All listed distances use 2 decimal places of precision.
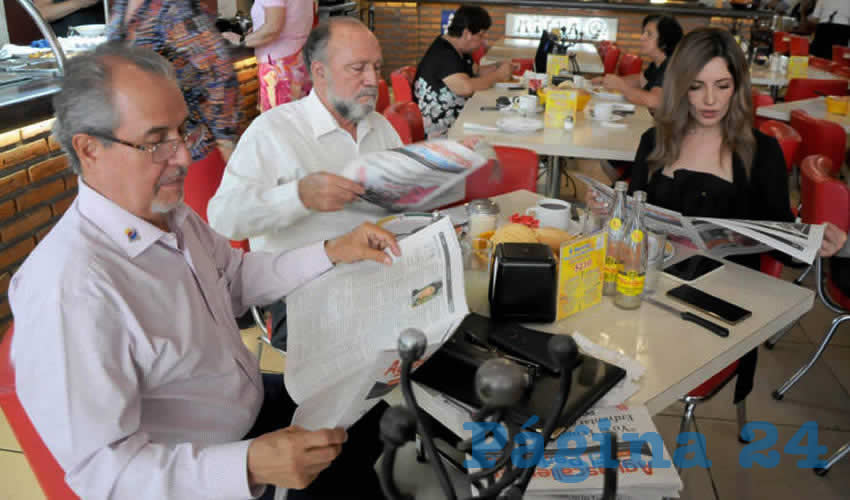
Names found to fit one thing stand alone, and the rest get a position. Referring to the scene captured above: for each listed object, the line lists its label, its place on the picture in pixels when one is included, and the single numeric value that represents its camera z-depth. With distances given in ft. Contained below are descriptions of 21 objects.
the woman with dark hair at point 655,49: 13.55
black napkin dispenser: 4.41
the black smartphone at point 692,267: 5.51
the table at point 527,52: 18.75
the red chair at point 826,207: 6.40
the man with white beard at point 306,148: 6.01
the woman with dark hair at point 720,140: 7.04
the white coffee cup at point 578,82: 13.93
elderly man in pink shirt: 3.21
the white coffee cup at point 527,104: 11.59
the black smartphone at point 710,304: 4.83
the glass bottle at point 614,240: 5.07
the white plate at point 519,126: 10.53
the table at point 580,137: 9.80
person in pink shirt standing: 13.15
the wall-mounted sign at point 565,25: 30.73
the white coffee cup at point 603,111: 11.36
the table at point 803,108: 11.89
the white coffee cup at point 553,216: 6.07
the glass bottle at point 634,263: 4.79
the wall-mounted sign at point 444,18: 30.53
